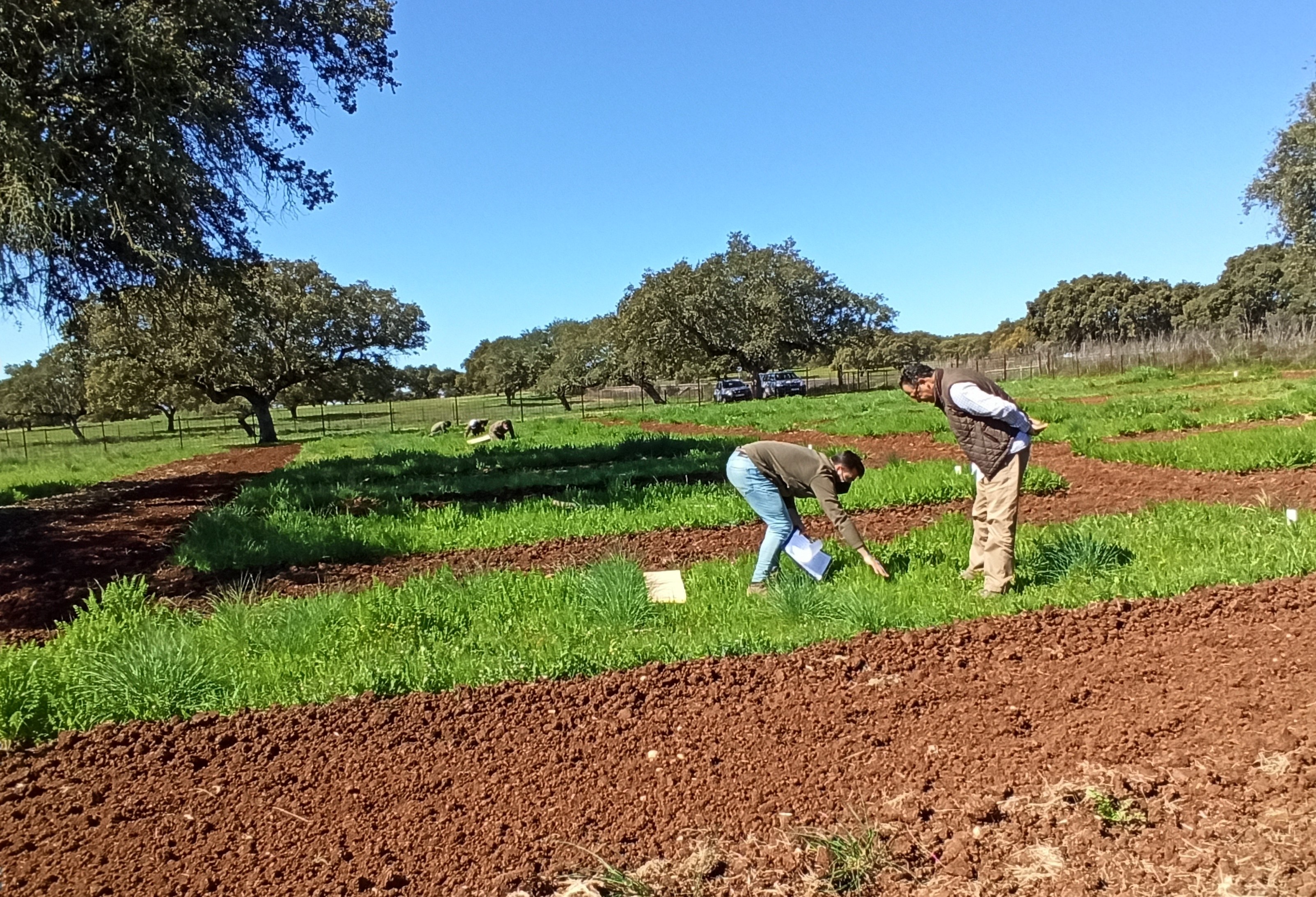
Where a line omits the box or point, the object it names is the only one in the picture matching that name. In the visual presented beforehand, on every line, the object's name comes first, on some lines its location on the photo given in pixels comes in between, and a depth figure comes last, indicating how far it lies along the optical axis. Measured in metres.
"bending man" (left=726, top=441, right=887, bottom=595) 5.41
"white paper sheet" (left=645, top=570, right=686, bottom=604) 5.60
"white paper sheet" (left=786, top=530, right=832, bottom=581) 5.50
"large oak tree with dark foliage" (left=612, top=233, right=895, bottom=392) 49.31
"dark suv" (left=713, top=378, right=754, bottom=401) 49.78
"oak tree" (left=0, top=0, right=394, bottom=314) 9.84
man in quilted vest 5.05
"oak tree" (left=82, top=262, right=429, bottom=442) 33.91
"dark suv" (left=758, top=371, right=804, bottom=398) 51.72
